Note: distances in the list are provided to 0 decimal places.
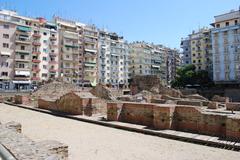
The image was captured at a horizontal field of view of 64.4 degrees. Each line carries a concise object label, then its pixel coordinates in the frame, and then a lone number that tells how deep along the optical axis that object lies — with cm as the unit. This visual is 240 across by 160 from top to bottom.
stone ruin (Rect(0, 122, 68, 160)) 361
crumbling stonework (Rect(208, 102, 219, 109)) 1725
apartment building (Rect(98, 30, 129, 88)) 5520
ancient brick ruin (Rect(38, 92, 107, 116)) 1355
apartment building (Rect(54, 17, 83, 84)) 4747
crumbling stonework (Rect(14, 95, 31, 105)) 2158
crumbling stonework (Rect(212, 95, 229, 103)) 2282
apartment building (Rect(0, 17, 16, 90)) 3847
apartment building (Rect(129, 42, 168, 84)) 6388
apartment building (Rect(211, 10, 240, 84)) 4045
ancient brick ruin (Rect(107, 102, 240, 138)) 803
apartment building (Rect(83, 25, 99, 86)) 5170
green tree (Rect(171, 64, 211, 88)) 4528
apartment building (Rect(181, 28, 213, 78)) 5105
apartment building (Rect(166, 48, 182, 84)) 7606
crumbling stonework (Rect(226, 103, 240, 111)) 1637
